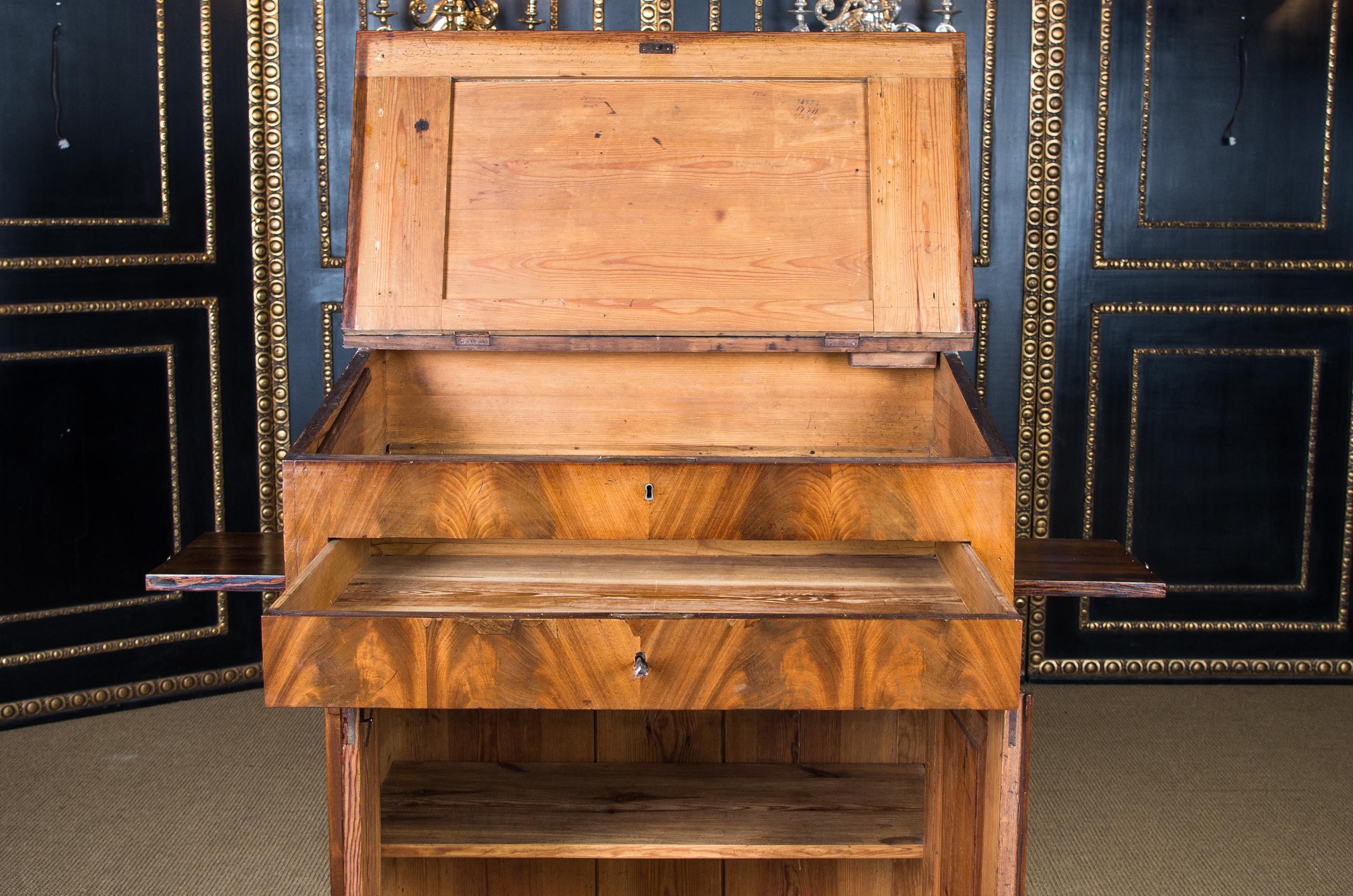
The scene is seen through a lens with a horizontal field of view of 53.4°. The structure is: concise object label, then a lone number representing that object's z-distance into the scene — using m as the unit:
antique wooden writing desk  1.91
